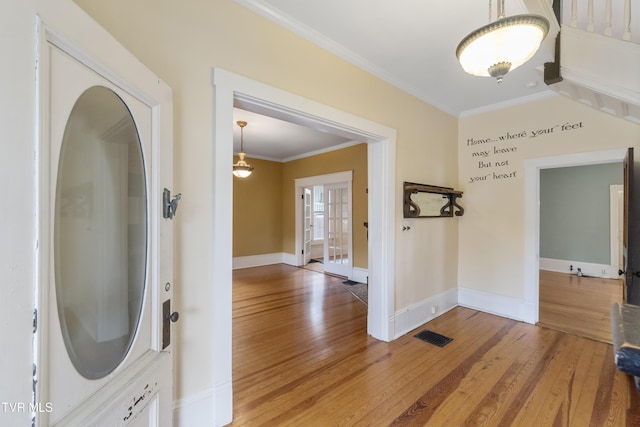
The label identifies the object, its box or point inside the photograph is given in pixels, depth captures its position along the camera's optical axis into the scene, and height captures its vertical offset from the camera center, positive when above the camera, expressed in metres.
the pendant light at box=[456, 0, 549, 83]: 1.20 +0.82
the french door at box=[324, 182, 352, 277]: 5.70 -0.33
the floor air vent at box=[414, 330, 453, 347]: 2.83 -1.37
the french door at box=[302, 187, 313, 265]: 6.78 -0.22
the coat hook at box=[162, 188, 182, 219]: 1.25 +0.05
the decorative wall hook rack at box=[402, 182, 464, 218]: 3.02 +0.15
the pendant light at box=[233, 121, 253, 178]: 4.71 +0.81
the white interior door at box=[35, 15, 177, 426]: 0.70 -0.10
